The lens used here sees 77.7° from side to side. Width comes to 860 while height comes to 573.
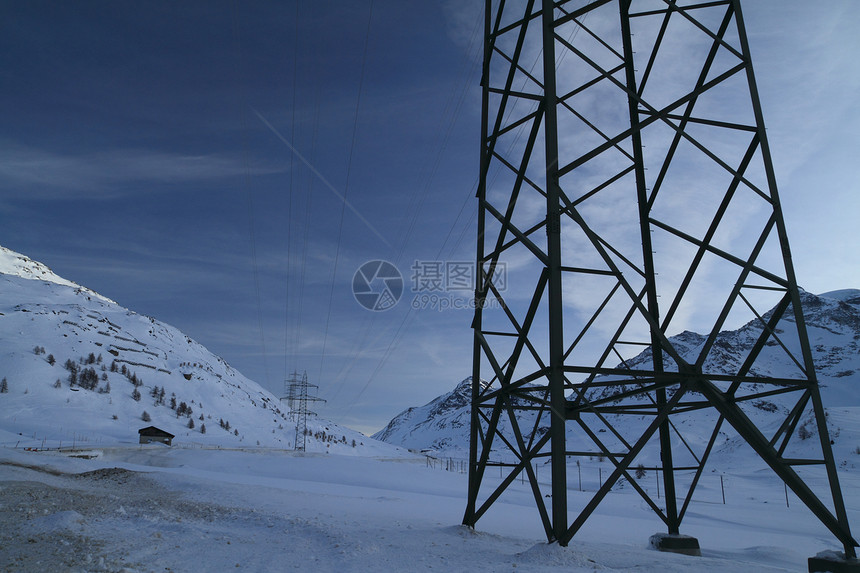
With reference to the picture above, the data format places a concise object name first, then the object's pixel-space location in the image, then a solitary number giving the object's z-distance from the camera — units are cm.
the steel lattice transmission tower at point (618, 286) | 895
